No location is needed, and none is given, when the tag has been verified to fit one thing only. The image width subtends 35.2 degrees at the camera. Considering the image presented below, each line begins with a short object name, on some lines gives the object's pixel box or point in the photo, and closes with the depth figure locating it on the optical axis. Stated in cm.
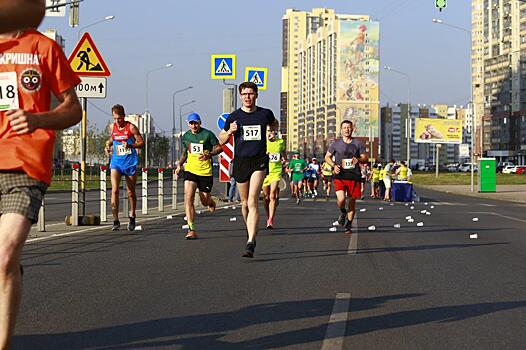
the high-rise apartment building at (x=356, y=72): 18512
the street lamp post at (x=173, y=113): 8288
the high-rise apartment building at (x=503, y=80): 14850
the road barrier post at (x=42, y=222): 1300
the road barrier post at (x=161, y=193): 2028
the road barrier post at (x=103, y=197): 1533
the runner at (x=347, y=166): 1348
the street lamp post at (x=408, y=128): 8004
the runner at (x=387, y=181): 3434
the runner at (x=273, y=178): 1509
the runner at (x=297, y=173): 2798
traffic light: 2527
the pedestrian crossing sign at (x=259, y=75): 2616
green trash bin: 4581
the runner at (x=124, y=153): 1309
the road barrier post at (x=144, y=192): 1859
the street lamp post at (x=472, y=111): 4916
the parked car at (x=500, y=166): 12356
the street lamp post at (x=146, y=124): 5227
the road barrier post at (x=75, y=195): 1388
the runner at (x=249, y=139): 982
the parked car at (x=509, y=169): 11269
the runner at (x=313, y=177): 3306
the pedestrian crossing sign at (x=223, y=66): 2522
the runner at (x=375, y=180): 3666
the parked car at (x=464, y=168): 13192
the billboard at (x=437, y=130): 9788
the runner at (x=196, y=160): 1223
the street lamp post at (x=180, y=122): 9198
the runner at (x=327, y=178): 3191
